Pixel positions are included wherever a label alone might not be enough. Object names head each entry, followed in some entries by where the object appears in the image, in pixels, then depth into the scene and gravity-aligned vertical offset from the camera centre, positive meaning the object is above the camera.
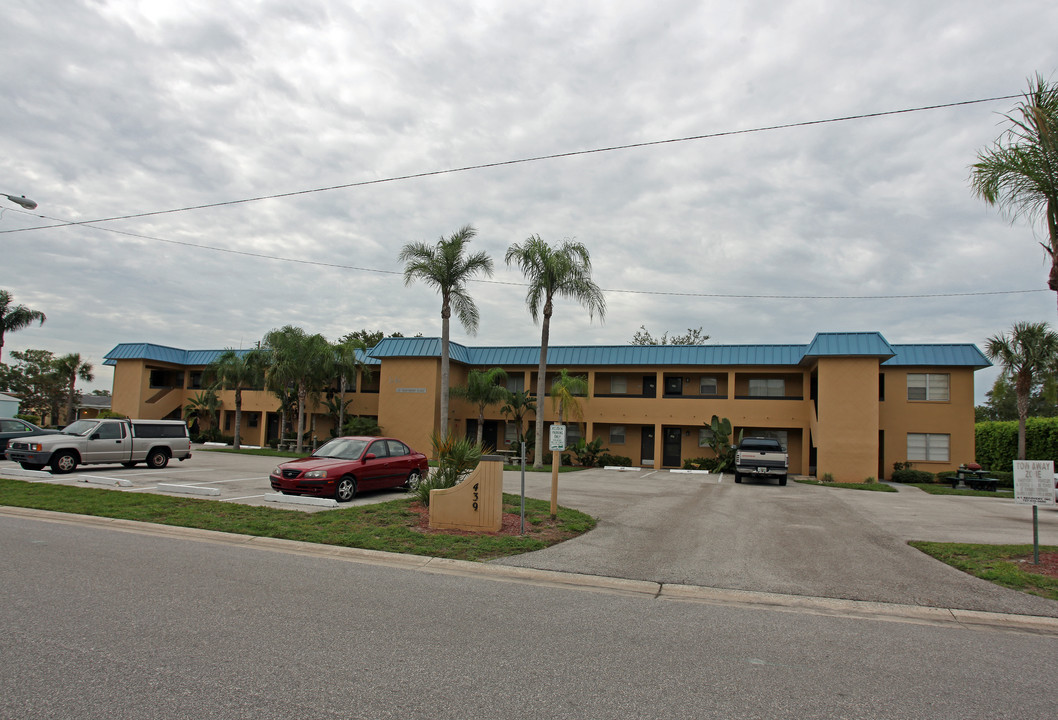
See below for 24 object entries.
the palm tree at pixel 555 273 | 27.19 +5.79
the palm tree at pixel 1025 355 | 26.22 +2.90
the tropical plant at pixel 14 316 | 42.47 +4.96
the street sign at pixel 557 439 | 11.59 -0.57
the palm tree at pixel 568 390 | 29.70 +0.86
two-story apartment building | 26.50 +0.81
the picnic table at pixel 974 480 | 24.85 -2.25
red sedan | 13.91 -1.57
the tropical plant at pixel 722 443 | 29.64 -1.37
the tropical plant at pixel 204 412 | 39.62 -1.08
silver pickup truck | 18.09 -1.62
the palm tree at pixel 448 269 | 25.72 +5.47
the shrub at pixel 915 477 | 27.69 -2.43
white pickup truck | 24.06 -1.70
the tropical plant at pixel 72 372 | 50.81 +1.63
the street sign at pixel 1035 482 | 8.80 -0.79
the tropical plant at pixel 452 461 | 12.51 -1.11
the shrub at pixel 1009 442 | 28.36 -0.84
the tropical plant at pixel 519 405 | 32.00 +0.11
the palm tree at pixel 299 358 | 32.31 +2.12
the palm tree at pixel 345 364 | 33.31 +1.96
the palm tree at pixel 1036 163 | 8.77 +3.72
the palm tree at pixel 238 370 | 35.50 +1.56
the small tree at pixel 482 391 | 31.41 +0.76
